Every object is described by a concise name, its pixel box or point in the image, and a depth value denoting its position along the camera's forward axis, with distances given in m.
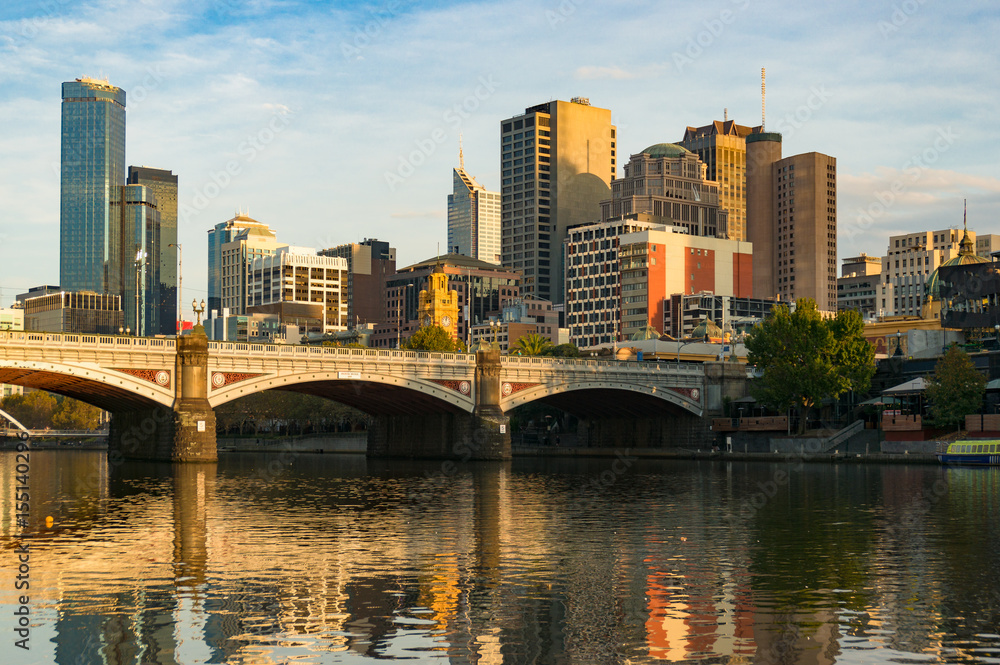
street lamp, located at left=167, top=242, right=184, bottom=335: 103.46
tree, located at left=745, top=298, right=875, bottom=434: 114.56
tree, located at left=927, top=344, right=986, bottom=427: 103.00
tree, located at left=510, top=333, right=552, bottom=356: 155.88
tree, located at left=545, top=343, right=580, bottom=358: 173.75
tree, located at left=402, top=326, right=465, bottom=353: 154.75
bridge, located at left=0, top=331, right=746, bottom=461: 95.06
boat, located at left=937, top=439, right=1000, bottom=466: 89.19
